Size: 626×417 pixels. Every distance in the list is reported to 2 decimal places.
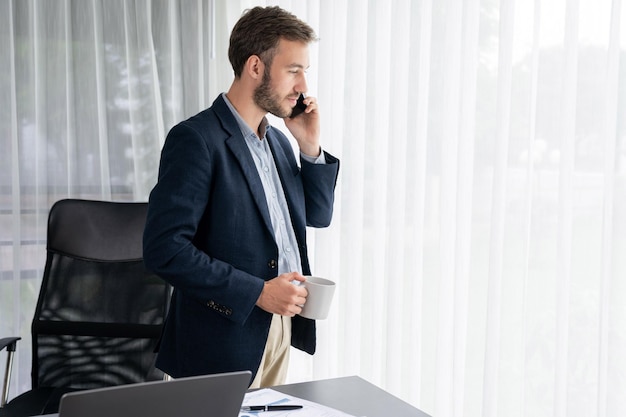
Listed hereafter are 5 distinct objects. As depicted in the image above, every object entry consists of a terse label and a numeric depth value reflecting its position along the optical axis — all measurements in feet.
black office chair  6.65
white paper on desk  3.96
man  4.87
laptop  2.31
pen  4.03
